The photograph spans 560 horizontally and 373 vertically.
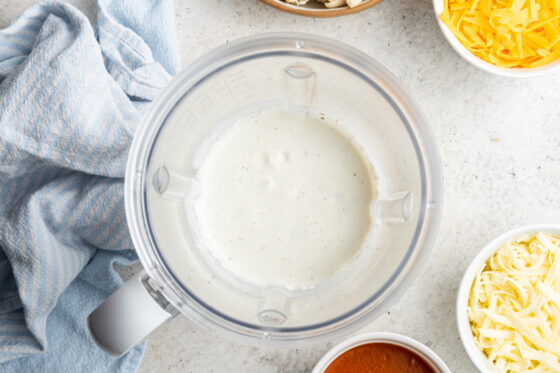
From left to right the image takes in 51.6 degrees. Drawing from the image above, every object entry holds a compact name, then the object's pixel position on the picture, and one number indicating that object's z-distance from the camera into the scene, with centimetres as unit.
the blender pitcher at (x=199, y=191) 71
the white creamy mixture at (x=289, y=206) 77
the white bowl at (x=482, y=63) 88
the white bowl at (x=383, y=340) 89
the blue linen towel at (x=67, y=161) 83
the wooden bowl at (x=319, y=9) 89
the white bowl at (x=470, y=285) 88
